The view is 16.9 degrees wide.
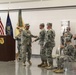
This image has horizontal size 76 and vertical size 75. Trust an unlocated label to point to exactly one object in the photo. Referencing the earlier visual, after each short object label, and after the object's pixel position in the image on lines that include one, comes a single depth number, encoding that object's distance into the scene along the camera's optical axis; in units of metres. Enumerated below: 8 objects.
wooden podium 10.92
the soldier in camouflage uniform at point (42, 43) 9.40
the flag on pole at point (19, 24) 11.97
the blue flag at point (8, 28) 12.06
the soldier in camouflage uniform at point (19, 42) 11.20
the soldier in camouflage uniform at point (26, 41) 9.55
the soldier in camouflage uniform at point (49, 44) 8.91
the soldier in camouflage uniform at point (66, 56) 8.16
